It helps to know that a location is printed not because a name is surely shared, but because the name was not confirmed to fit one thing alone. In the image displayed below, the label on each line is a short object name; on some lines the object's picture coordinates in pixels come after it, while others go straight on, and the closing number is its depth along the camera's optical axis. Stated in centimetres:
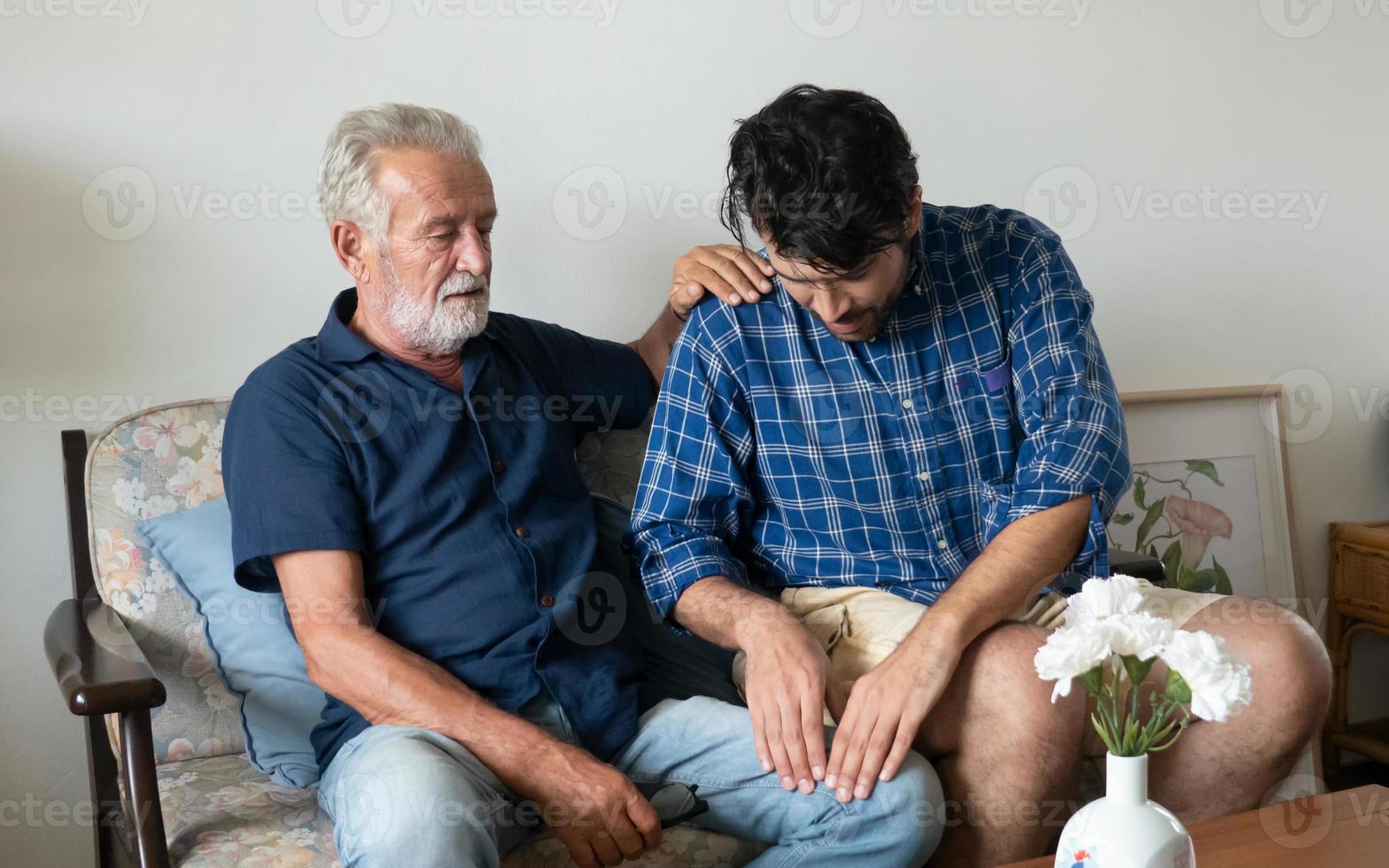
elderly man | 149
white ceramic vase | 109
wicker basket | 280
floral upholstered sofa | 167
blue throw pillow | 176
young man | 153
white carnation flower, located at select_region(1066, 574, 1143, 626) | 112
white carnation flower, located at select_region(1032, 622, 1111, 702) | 109
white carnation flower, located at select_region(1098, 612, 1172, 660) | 109
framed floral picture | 276
